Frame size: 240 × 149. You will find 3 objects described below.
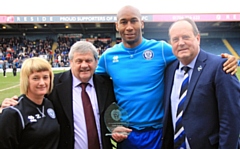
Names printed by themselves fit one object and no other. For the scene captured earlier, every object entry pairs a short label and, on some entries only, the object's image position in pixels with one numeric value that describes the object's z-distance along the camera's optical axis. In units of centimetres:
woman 224
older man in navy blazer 228
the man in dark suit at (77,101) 276
